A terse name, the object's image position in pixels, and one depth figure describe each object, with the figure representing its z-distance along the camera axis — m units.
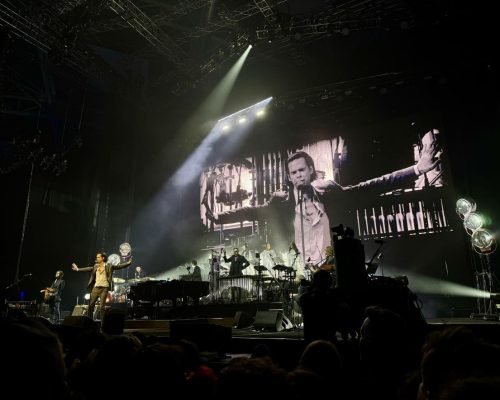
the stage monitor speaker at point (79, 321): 5.40
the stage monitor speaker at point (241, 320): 8.91
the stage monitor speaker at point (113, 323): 5.93
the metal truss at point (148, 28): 10.74
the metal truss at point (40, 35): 10.61
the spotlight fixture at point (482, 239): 9.15
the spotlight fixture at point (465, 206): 9.93
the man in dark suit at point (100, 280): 8.76
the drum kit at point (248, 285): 10.41
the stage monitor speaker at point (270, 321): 7.65
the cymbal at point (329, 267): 8.41
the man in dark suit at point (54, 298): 12.45
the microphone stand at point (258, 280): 10.45
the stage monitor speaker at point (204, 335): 4.75
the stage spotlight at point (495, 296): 7.97
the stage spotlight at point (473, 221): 9.47
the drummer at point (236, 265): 12.09
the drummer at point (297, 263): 13.13
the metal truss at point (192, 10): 10.83
